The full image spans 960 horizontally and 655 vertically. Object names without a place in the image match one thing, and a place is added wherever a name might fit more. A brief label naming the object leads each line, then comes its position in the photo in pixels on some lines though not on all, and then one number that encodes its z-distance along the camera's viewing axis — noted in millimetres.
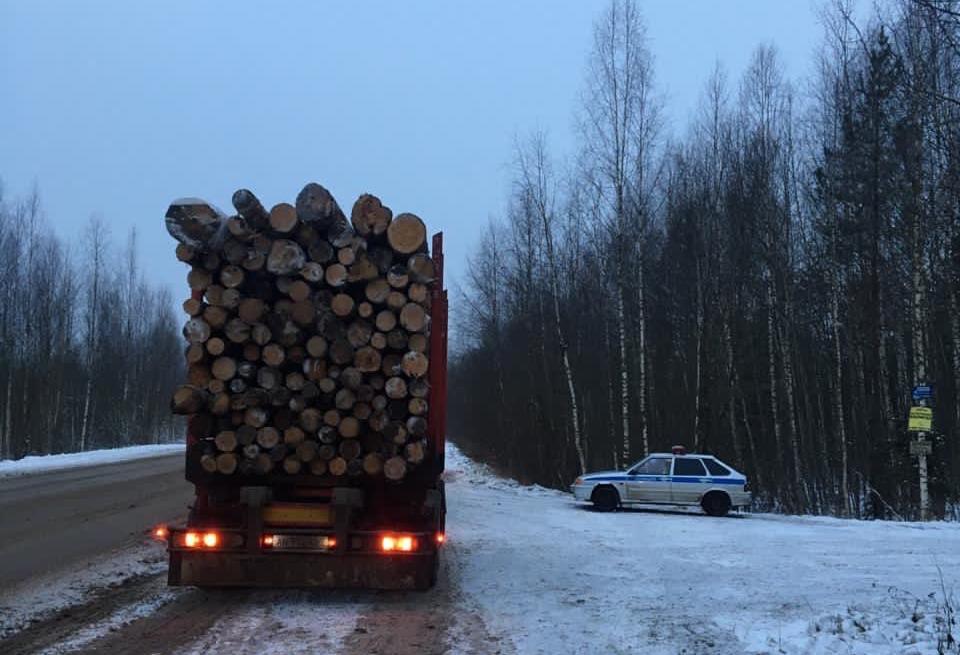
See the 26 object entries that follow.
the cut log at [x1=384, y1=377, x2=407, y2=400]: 7898
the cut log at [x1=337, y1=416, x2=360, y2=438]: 7812
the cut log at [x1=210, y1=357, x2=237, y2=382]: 7809
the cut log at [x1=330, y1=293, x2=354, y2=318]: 7891
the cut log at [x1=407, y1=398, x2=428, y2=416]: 7914
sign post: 17844
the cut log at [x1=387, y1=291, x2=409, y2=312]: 7965
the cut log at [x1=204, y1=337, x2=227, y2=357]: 7816
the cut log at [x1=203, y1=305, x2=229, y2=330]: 7805
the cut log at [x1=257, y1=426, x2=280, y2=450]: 7781
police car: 19500
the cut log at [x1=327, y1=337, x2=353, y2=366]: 7859
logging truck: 7629
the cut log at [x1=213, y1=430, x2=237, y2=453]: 7754
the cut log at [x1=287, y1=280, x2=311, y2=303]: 7812
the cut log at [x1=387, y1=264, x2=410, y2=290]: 7961
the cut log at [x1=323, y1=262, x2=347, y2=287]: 7871
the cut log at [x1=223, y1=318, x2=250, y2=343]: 7809
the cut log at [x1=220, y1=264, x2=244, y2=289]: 7812
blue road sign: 17719
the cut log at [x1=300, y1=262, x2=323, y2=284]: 7832
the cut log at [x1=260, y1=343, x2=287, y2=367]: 7812
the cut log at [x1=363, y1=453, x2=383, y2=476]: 7785
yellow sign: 18016
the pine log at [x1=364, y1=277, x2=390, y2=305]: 7973
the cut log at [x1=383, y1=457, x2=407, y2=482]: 7770
